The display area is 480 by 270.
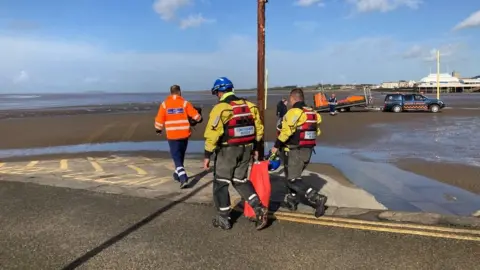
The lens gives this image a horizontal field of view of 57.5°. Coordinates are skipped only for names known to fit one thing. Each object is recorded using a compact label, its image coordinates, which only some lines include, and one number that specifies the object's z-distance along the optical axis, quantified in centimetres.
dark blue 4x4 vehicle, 3472
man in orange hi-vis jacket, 816
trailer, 3612
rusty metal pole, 754
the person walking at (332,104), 3329
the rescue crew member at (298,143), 605
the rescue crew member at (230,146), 544
